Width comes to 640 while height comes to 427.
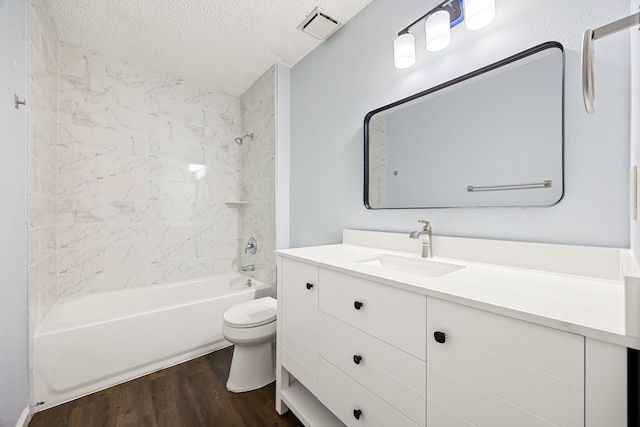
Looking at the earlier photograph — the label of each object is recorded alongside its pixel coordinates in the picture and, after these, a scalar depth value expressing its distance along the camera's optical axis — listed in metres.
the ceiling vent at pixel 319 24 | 1.75
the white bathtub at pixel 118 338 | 1.54
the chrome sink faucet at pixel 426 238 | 1.24
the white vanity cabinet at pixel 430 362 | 0.51
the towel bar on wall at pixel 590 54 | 0.44
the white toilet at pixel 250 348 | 1.65
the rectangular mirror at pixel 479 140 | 0.98
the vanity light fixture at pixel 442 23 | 1.09
